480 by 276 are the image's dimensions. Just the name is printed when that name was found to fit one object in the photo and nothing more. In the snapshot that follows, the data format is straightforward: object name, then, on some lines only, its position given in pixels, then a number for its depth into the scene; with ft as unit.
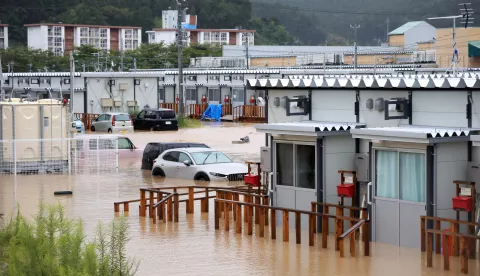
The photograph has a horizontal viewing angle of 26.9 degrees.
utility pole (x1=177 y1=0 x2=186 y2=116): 206.08
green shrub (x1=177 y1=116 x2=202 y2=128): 201.46
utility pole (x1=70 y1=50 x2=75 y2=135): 156.56
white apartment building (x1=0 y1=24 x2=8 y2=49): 511.11
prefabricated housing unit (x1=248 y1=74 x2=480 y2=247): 66.13
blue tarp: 226.58
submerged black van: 118.73
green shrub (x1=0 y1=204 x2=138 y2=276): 38.52
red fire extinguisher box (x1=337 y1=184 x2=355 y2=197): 71.15
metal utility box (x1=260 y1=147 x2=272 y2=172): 79.25
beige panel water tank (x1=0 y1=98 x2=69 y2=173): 114.93
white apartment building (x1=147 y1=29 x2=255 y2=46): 531.91
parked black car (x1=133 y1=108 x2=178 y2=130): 192.03
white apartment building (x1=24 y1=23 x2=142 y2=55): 508.53
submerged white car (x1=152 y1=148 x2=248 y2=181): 104.83
